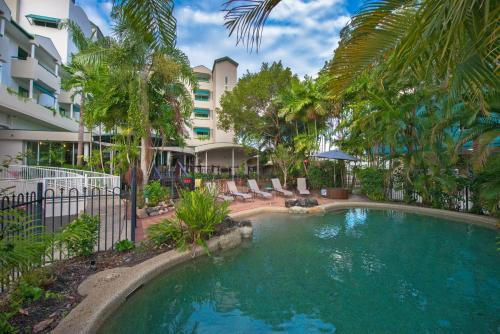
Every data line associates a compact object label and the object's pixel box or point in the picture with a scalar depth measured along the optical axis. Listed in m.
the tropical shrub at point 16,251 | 2.56
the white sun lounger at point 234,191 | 13.87
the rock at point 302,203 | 12.47
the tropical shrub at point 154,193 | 10.38
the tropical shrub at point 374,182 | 14.56
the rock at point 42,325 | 2.86
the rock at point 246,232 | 7.84
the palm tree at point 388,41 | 2.44
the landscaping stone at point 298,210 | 11.68
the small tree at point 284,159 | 18.14
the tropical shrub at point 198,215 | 6.16
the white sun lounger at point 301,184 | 16.91
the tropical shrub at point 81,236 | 4.73
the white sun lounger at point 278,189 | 15.76
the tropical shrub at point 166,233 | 6.06
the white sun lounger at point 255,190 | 14.76
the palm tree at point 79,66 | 11.12
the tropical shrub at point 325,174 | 17.62
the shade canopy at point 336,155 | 15.62
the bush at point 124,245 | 5.49
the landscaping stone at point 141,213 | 9.55
